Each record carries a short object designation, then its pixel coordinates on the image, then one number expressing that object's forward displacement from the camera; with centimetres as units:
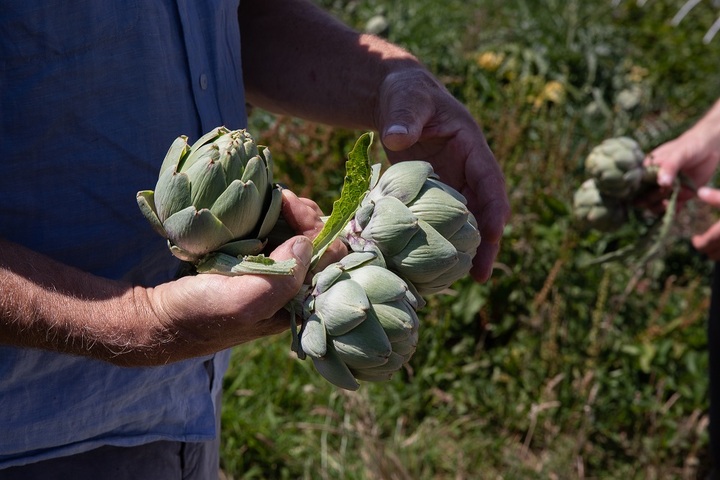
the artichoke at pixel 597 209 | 259
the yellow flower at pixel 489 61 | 433
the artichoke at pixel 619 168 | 246
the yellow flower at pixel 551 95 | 399
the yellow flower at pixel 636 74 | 443
